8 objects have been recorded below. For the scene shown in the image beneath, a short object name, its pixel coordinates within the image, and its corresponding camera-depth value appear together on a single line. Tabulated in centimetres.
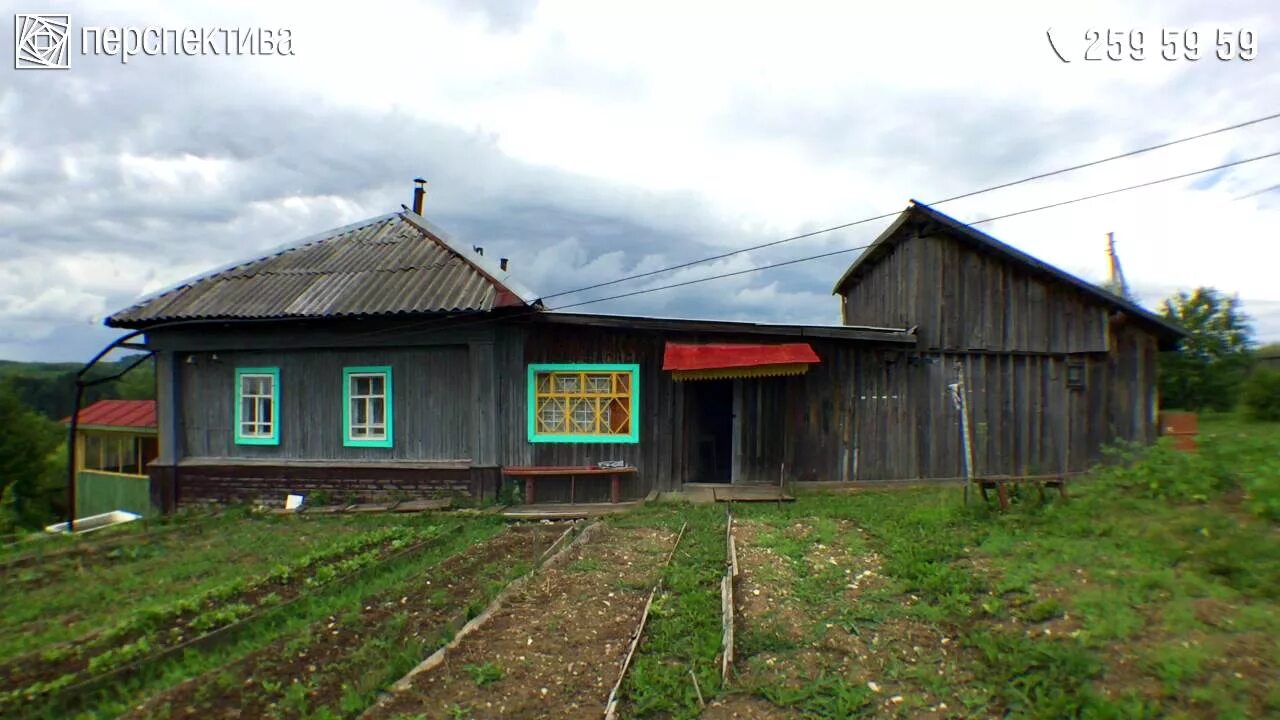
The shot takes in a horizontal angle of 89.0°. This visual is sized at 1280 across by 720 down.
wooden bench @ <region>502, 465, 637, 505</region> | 1141
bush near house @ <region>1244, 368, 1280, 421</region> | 1605
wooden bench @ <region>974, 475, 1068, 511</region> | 750
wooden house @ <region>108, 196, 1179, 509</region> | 1144
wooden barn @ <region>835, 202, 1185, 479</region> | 1155
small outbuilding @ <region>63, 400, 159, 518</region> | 1877
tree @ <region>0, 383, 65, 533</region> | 2703
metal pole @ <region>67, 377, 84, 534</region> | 1235
